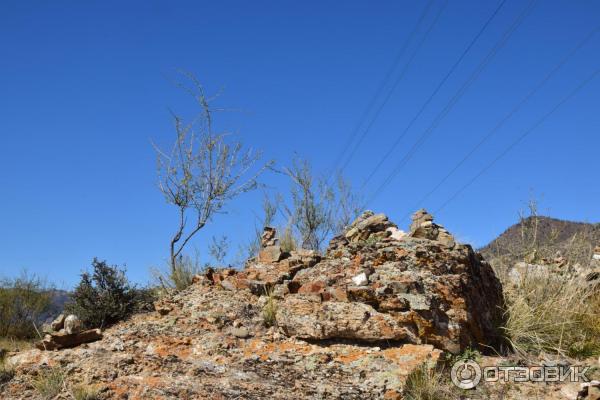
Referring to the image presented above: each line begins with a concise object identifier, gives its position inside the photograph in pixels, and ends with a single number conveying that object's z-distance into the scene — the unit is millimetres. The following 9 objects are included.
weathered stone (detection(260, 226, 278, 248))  10750
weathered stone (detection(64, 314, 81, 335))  8766
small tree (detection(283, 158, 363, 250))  19172
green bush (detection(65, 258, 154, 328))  9094
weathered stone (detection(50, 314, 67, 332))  9055
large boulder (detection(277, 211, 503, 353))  7078
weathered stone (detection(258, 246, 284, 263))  9484
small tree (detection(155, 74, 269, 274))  13633
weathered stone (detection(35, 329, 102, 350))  7477
